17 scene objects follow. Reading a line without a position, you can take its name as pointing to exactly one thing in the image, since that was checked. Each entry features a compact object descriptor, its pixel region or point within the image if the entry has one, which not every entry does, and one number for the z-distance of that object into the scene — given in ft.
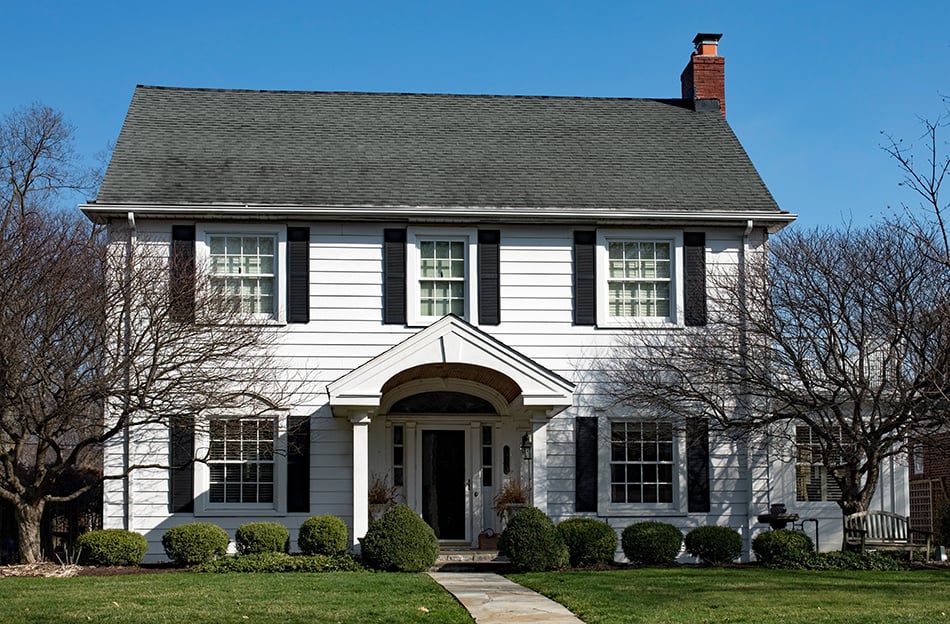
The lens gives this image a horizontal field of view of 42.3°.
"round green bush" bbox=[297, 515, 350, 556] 60.29
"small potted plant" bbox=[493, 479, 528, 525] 65.78
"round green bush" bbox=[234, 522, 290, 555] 60.90
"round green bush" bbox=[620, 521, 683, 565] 61.21
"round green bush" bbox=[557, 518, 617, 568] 60.13
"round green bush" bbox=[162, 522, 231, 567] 59.72
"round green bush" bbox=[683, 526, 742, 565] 62.08
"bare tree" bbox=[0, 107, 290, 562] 55.67
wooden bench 61.00
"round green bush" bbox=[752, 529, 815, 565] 59.62
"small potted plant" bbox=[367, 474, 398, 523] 65.41
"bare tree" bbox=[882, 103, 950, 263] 37.83
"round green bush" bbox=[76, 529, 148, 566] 59.67
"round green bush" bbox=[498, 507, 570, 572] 57.67
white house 65.72
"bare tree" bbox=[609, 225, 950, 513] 59.67
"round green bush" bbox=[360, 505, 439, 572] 57.16
